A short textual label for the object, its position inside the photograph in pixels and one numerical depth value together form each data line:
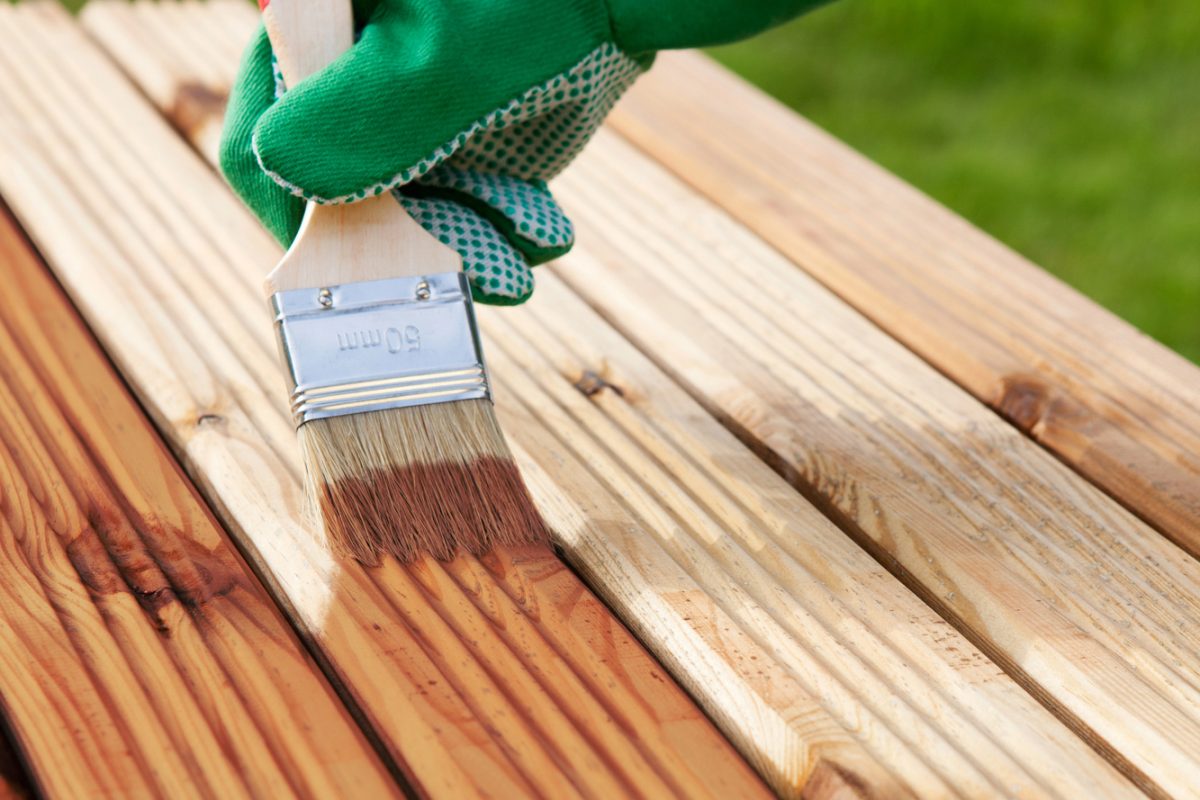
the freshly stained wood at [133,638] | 0.70
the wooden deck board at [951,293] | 0.85
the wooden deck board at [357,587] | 0.71
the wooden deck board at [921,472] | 0.75
